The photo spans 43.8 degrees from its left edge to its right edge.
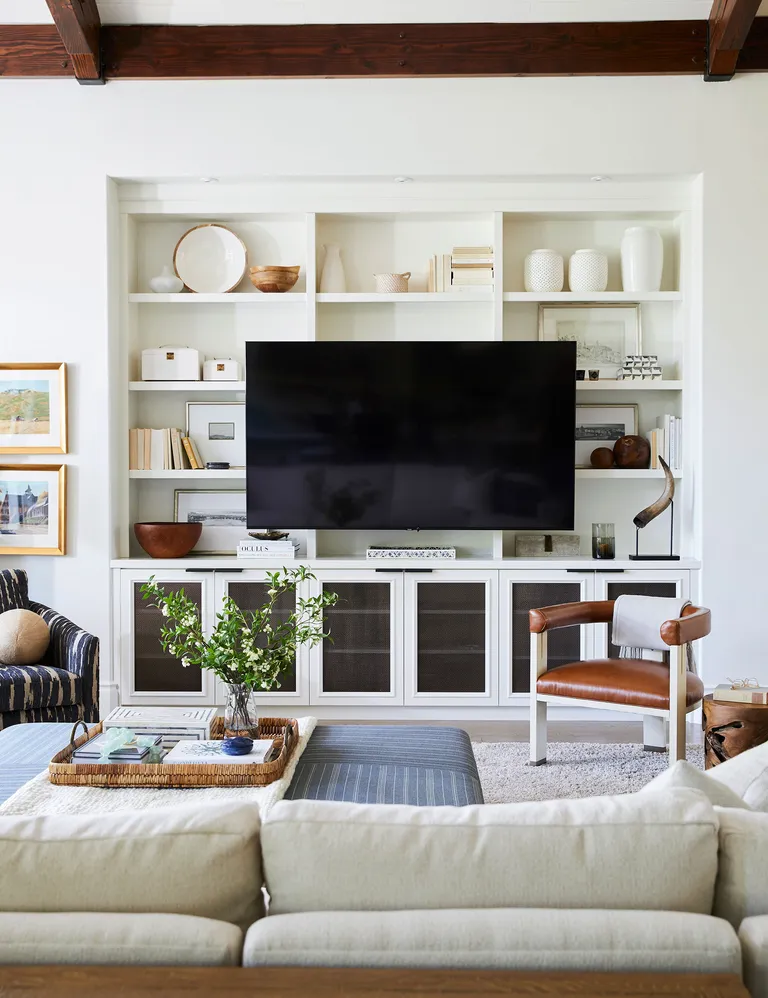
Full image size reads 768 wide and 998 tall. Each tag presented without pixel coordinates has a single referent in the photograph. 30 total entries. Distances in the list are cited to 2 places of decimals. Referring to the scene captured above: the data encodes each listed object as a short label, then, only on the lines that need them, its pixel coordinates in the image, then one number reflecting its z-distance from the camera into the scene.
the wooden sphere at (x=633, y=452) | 5.07
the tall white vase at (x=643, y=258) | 5.03
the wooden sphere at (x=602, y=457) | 5.10
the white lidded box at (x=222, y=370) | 5.16
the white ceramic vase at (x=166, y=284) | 5.12
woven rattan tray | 2.52
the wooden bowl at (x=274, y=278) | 5.06
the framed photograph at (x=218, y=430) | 5.32
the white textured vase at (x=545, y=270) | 5.06
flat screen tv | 4.94
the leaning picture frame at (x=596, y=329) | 5.22
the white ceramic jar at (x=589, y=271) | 5.07
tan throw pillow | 4.08
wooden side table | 3.52
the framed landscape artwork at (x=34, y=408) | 4.93
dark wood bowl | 4.96
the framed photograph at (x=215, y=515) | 5.30
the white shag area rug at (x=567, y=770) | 3.69
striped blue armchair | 3.83
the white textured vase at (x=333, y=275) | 5.14
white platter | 5.23
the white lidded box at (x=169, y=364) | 5.14
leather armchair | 3.67
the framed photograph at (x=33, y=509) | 4.94
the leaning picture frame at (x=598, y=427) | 5.24
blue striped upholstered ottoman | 2.45
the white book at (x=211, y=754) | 2.60
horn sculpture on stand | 4.86
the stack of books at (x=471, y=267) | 5.05
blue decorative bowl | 2.67
